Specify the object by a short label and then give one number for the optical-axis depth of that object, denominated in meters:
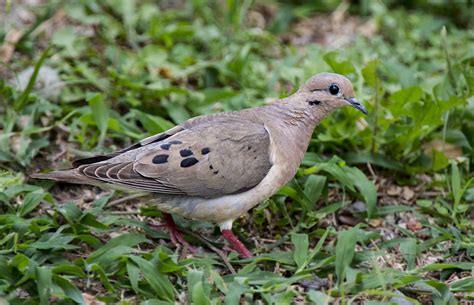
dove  9.11
